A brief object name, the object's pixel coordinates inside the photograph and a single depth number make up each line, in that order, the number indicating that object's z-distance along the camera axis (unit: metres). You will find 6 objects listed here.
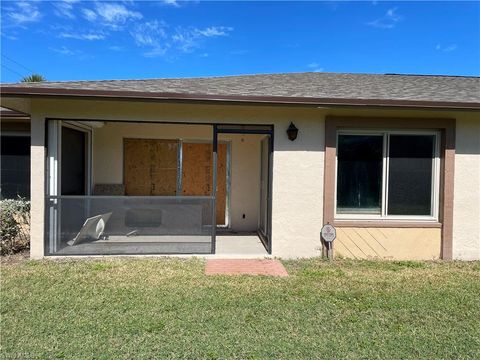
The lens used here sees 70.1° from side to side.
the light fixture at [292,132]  6.08
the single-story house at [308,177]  5.92
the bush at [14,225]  6.27
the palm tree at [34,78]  20.02
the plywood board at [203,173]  8.90
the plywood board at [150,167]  8.59
